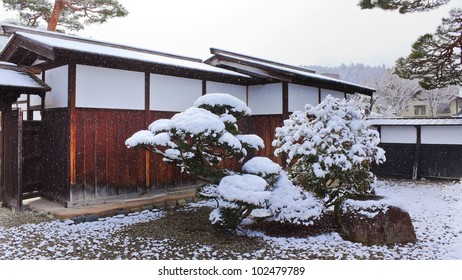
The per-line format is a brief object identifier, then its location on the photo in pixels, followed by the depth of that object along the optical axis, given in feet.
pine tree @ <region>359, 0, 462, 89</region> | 29.55
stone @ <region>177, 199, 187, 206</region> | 29.14
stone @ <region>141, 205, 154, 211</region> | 26.84
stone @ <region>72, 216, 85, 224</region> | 22.91
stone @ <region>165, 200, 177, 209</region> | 28.22
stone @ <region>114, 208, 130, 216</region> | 25.27
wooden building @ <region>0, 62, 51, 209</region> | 24.98
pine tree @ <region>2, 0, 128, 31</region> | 31.86
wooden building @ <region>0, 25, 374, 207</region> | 25.26
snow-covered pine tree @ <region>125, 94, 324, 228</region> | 19.24
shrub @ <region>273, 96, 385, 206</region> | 22.27
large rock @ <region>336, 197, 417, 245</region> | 19.10
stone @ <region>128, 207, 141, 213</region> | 26.06
